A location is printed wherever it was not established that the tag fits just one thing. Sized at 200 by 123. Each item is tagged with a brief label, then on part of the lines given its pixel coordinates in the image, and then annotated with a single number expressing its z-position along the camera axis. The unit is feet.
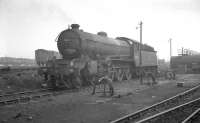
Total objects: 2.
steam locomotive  43.47
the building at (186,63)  113.50
